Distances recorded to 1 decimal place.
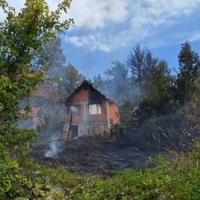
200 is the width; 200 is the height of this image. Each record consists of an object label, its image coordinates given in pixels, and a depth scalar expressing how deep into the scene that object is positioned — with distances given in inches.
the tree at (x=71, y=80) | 2465.3
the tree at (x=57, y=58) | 2593.0
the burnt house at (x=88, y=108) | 1911.9
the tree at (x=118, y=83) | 2487.9
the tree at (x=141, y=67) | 1914.1
